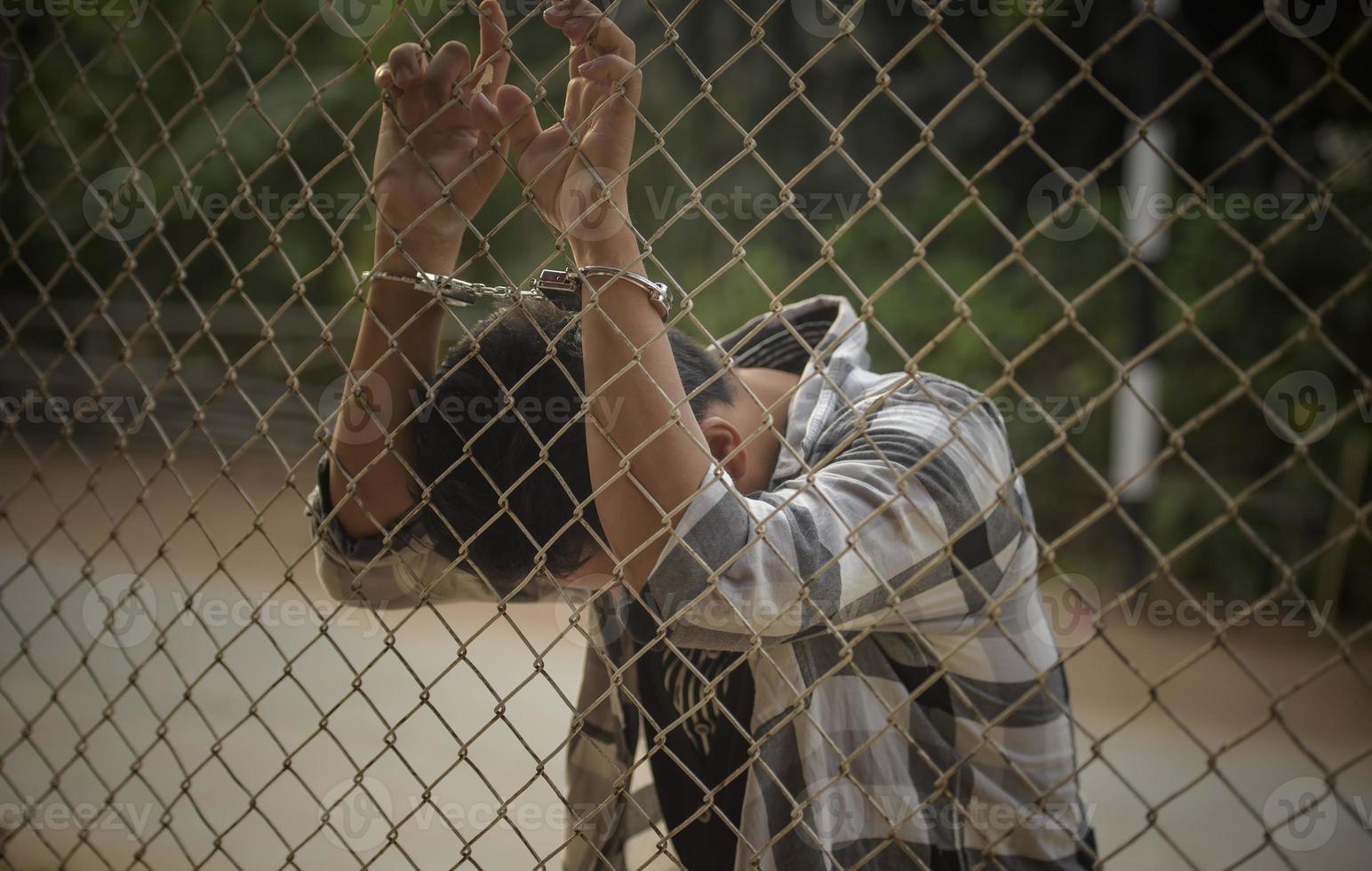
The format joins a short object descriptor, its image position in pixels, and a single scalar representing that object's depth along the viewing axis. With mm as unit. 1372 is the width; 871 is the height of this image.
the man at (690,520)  1161
